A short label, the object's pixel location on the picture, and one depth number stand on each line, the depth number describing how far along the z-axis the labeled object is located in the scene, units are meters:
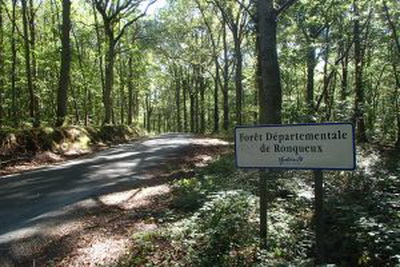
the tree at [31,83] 17.45
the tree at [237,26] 22.28
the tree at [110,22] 22.24
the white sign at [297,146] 3.72
